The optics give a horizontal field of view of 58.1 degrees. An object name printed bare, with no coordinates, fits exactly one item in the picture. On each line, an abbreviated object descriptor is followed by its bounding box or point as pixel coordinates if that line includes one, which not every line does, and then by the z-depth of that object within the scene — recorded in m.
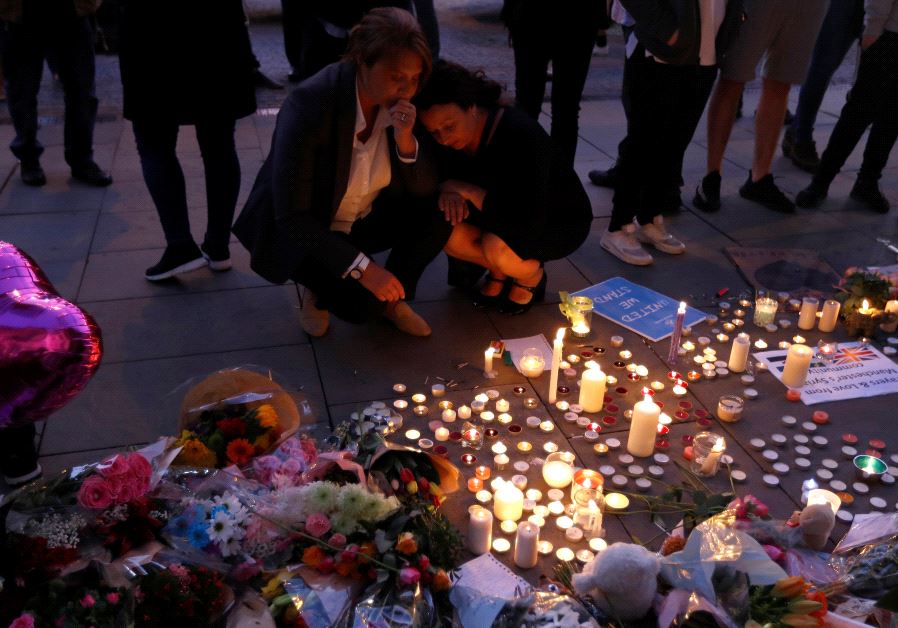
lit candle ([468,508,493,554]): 2.01
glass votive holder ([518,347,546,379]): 2.81
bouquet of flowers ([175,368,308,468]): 2.11
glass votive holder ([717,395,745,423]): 2.60
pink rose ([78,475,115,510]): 1.71
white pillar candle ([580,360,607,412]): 2.61
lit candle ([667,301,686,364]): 2.78
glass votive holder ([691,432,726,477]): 2.32
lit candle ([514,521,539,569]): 1.99
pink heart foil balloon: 1.50
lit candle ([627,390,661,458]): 2.38
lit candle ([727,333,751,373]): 2.87
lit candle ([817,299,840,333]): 3.15
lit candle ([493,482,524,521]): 2.16
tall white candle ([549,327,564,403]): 2.57
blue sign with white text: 3.17
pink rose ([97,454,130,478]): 1.74
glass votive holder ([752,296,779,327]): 3.19
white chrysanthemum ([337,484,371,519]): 1.85
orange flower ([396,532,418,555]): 1.78
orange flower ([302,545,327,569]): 1.77
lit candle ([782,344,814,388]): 2.78
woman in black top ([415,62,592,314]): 2.63
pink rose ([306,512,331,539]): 1.80
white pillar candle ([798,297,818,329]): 3.17
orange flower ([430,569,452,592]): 1.78
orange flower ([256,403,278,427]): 2.21
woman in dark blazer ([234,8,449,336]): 2.46
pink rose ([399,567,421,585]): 1.71
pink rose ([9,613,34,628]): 1.45
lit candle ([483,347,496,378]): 2.81
